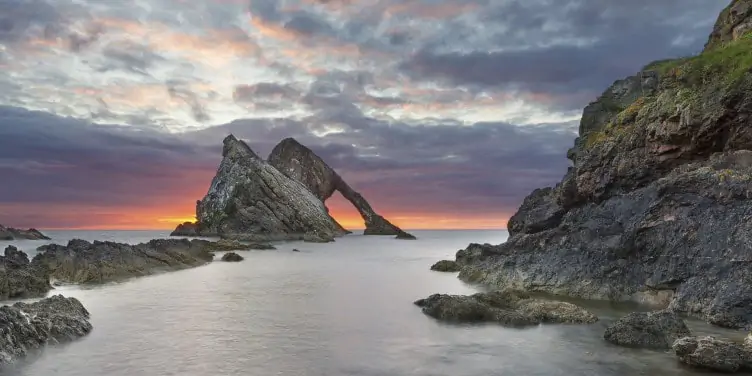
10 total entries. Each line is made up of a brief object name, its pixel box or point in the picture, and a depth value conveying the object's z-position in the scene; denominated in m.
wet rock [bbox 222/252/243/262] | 54.38
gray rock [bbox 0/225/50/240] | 124.88
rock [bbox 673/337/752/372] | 12.68
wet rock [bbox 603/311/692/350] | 15.12
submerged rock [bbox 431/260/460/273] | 44.22
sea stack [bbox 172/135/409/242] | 105.38
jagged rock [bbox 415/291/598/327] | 19.50
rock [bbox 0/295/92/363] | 14.24
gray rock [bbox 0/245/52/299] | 25.41
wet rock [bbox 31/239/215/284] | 33.53
